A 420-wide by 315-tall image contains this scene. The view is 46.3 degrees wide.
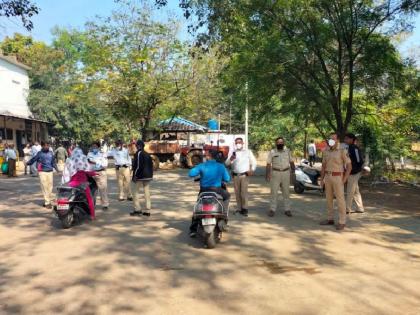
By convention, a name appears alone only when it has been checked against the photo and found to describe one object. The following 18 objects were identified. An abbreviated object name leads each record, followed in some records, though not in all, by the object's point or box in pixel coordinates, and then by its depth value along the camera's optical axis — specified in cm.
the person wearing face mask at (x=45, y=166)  1167
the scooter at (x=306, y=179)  1441
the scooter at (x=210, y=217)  747
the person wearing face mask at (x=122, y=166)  1298
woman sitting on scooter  995
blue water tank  3328
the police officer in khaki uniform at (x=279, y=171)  1045
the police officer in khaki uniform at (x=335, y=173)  909
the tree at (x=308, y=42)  1338
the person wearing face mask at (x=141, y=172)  1039
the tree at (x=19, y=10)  1138
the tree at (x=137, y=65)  2647
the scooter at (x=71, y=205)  919
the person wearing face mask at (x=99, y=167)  1109
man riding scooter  814
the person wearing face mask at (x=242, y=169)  1047
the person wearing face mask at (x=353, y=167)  1065
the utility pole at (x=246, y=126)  2842
